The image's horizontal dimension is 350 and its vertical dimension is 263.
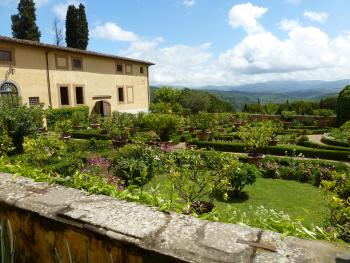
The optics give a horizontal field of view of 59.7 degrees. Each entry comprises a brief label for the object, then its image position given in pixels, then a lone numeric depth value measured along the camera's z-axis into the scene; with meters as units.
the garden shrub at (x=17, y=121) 11.69
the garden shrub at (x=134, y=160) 9.73
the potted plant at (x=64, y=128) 17.22
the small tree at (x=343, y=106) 23.29
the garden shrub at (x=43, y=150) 9.10
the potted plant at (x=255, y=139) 11.76
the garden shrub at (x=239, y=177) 7.89
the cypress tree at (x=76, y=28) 34.16
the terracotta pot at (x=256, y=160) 11.69
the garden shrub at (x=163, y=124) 16.42
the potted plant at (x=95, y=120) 23.44
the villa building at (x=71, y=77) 20.27
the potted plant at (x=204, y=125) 18.14
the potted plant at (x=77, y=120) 22.24
